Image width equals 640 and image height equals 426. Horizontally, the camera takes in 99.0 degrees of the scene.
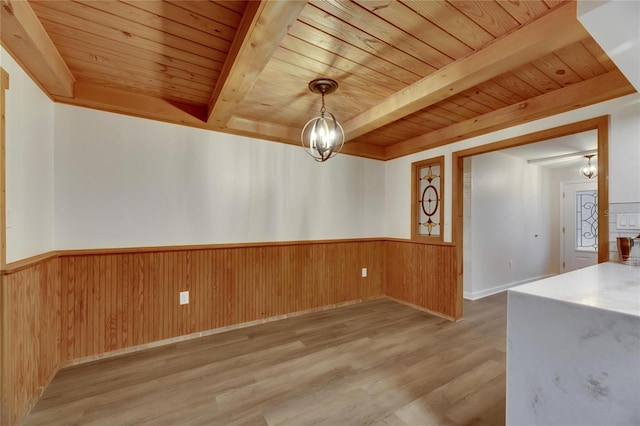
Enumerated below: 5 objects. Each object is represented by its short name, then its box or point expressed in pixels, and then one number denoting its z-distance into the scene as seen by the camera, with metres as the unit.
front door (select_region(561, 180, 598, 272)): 5.21
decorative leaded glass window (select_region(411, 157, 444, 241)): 3.60
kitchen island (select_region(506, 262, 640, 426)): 0.85
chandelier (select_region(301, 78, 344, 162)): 2.11
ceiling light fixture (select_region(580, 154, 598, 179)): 4.65
